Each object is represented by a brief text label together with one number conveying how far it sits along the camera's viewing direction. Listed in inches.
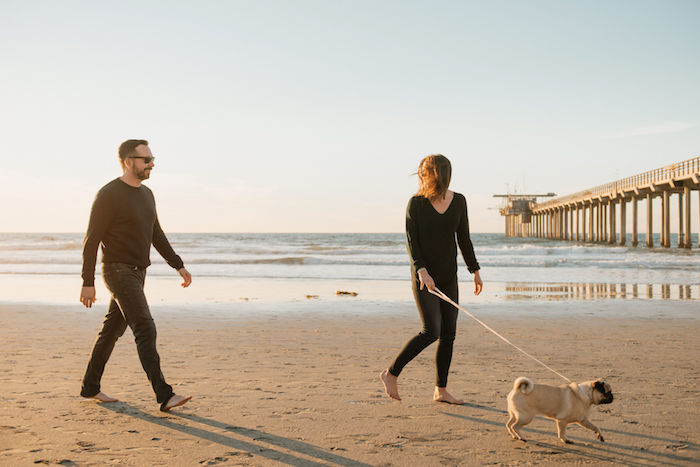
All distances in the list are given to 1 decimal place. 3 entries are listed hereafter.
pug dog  118.3
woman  144.8
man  140.2
